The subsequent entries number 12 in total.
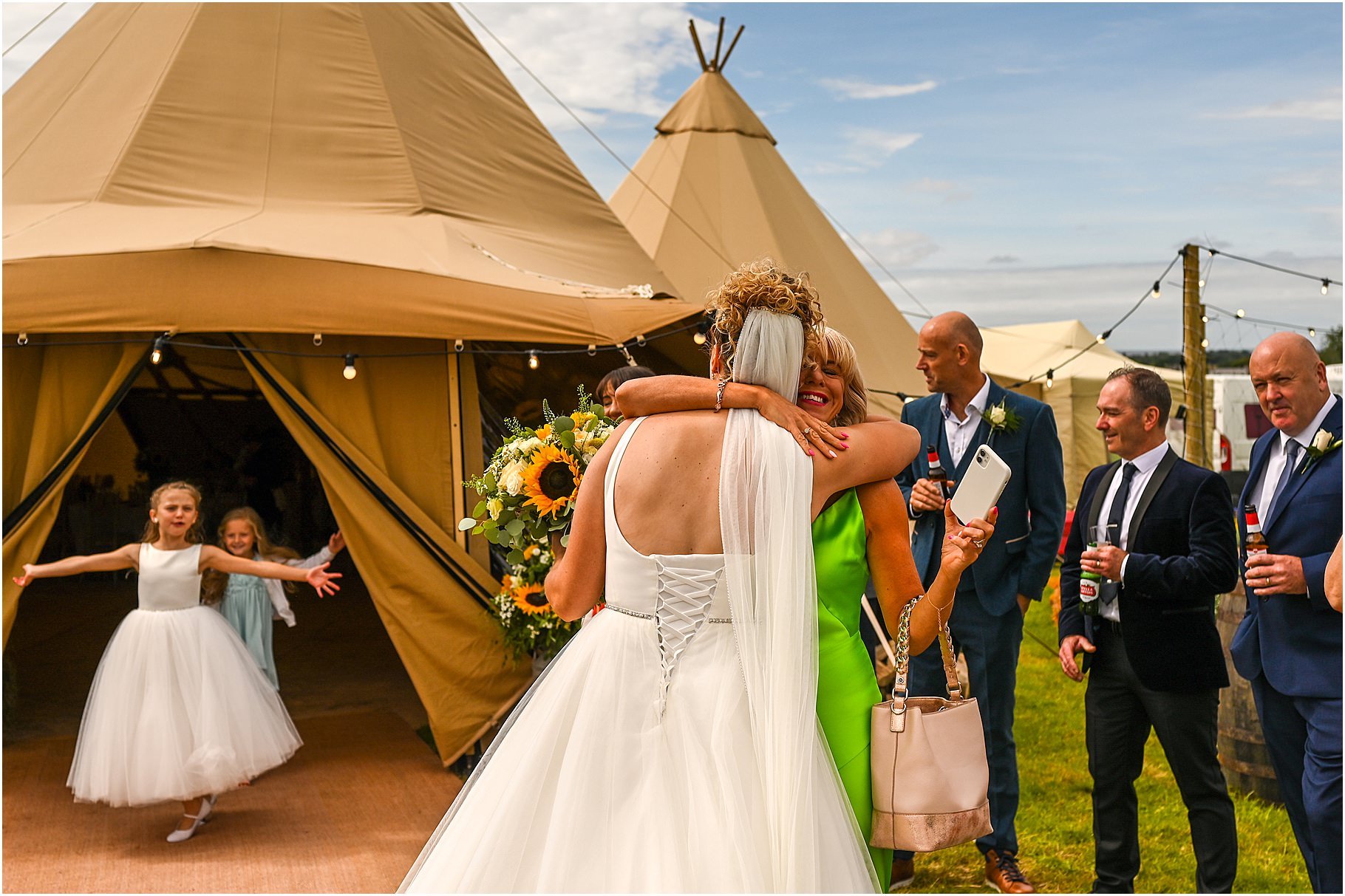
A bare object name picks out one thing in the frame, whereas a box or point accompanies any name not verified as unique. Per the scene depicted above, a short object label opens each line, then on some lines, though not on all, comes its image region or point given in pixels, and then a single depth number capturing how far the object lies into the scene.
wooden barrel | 5.15
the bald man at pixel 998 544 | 4.39
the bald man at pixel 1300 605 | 3.44
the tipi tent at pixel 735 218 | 12.38
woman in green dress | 2.46
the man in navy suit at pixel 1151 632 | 3.83
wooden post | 11.48
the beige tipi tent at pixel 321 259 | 5.75
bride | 2.31
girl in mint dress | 5.88
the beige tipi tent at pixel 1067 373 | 17.67
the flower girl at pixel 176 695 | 4.91
